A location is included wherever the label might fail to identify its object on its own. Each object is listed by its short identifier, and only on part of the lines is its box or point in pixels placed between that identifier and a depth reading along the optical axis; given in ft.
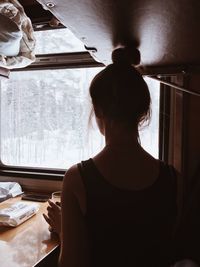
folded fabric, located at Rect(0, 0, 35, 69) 4.05
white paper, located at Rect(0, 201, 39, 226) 4.78
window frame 7.11
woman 2.57
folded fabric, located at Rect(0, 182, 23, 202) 7.02
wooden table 3.65
